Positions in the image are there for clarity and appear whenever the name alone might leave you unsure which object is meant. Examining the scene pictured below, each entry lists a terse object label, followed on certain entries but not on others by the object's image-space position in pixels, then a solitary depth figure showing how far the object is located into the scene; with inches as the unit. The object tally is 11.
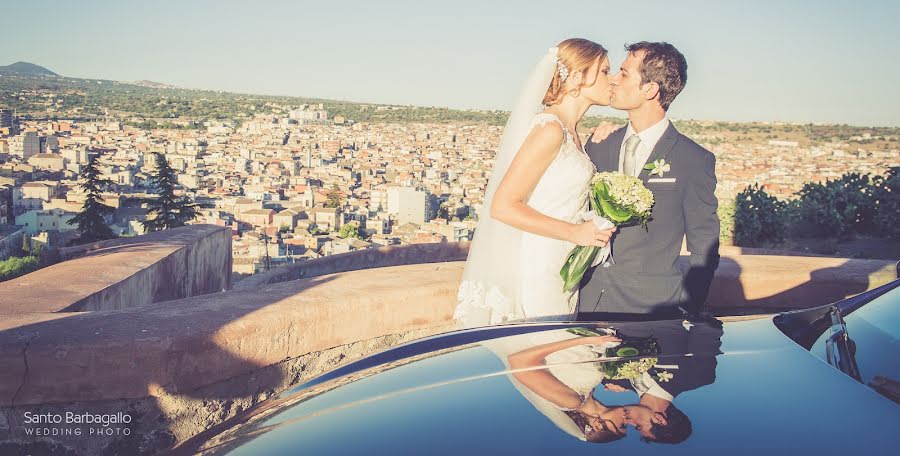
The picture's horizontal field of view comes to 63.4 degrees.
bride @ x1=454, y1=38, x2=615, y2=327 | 94.7
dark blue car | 48.4
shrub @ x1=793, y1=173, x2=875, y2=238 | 332.2
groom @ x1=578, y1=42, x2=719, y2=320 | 101.4
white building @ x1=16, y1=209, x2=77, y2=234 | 1380.4
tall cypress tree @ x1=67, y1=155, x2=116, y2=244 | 857.5
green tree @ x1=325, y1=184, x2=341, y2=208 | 2133.4
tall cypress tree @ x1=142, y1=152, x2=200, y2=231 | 839.7
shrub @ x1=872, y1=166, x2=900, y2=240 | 309.7
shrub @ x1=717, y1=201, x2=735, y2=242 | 350.9
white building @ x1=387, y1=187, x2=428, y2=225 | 2027.6
